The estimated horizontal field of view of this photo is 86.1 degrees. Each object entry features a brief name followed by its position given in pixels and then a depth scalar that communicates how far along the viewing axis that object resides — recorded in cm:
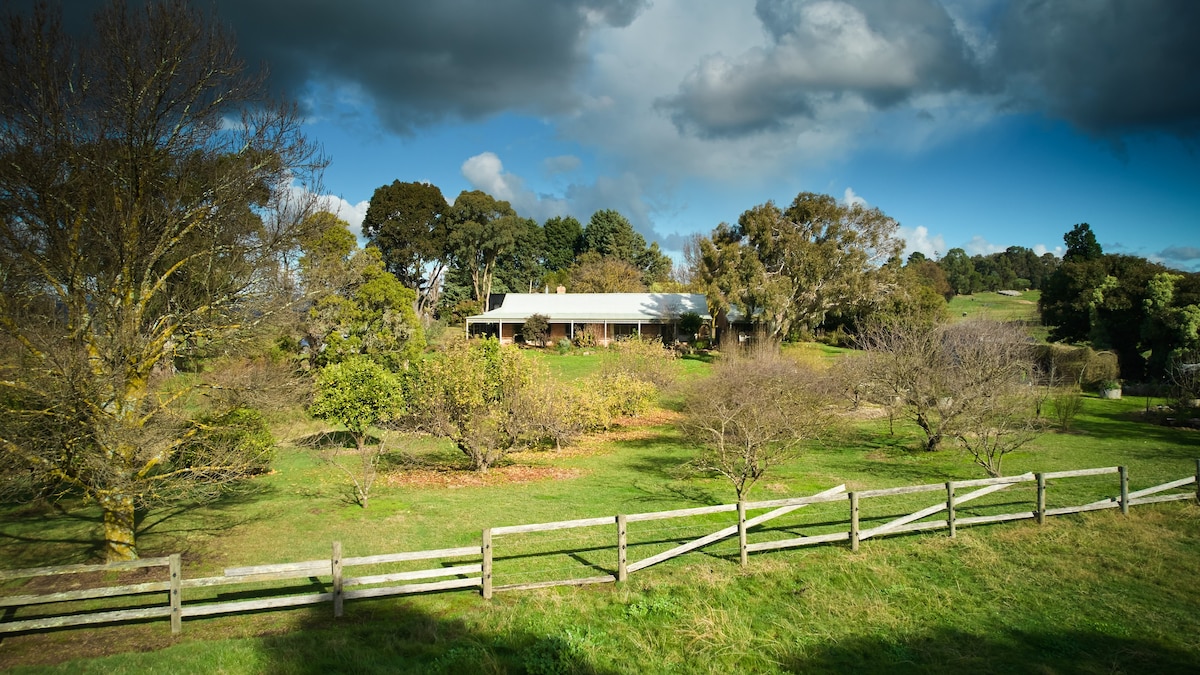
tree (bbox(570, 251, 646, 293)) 6825
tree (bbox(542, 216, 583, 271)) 8225
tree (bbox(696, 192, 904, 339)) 4216
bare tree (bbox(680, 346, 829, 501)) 1473
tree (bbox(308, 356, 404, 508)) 1898
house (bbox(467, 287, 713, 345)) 5072
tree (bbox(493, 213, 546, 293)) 7181
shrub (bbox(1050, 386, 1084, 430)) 2488
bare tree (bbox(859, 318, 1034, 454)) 1706
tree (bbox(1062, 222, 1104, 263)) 6638
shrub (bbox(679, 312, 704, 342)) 4984
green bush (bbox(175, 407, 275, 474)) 1157
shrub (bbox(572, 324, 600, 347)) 4759
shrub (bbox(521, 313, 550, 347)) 4891
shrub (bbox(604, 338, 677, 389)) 3158
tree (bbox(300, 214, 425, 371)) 3028
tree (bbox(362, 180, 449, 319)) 5362
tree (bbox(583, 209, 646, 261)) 7844
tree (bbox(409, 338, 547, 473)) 1809
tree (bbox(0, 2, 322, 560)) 917
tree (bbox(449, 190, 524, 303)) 5547
